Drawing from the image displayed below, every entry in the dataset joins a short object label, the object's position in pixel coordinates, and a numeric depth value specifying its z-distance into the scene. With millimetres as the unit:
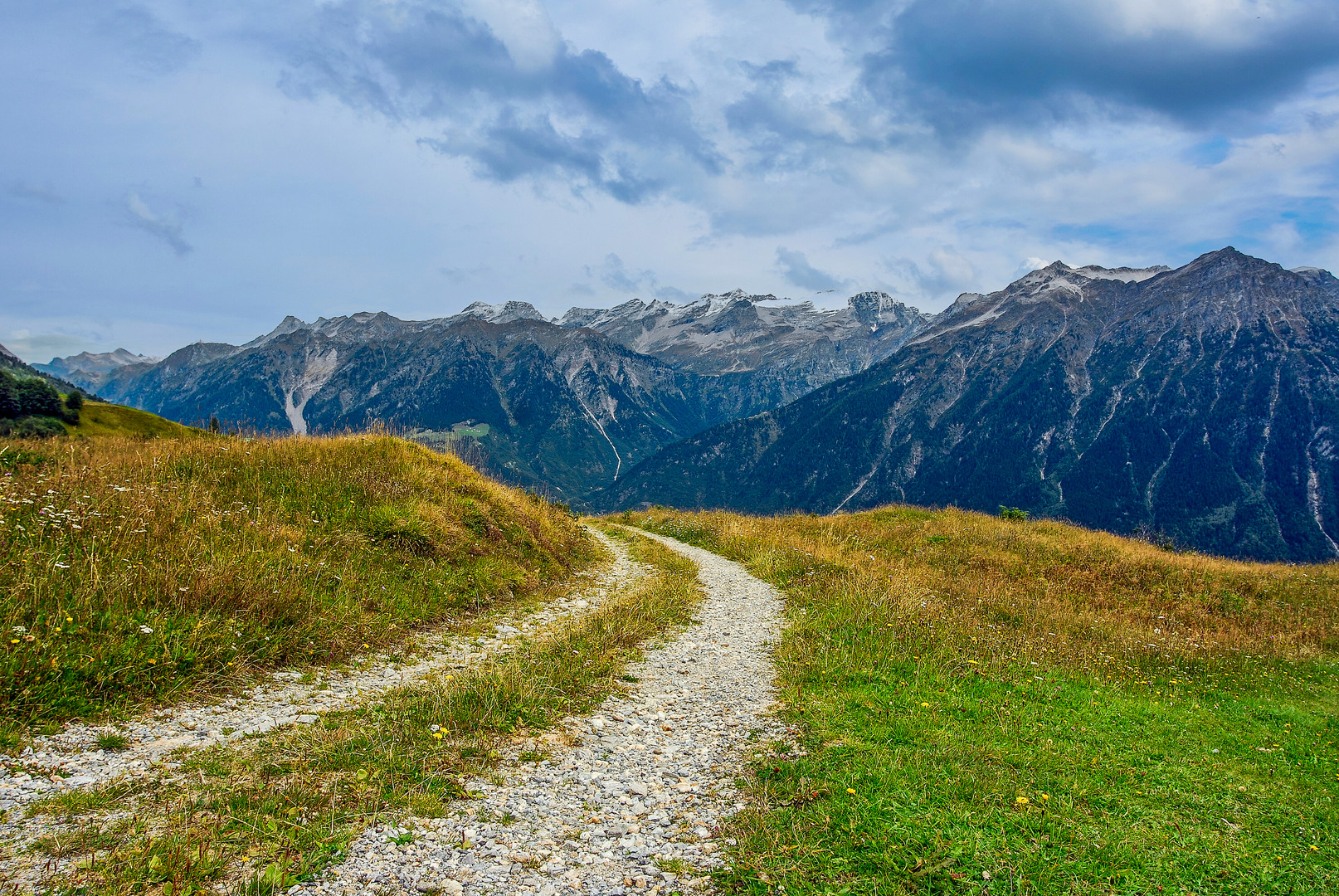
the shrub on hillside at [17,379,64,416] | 43125
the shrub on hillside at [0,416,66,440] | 31359
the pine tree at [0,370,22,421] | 39600
